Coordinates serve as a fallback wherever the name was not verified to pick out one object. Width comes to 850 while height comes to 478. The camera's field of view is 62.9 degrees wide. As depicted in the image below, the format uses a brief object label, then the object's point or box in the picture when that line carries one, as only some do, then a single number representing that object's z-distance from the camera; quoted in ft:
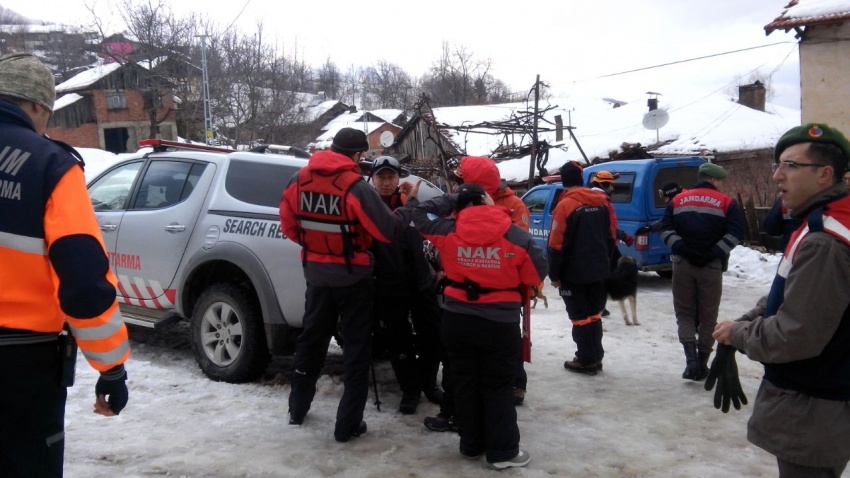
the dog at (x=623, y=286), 27.35
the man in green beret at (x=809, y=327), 8.20
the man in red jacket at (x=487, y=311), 13.51
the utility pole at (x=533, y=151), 64.76
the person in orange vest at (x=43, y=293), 7.88
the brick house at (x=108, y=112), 127.75
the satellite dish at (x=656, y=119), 66.18
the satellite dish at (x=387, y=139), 59.55
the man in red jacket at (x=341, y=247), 14.75
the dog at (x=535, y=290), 17.81
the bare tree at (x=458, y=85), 193.26
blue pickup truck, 35.14
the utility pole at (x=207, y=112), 85.30
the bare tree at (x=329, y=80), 213.66
